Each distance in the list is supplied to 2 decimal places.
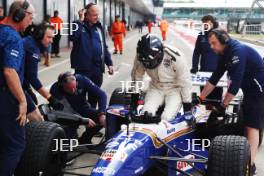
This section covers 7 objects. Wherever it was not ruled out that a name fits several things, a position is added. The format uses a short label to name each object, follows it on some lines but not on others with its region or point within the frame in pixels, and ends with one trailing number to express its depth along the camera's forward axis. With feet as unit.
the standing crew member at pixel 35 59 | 15.24
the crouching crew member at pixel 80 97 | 18.02
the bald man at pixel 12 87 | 11.00
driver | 15.23
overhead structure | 241.35
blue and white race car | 12.51
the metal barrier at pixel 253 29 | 161.61
